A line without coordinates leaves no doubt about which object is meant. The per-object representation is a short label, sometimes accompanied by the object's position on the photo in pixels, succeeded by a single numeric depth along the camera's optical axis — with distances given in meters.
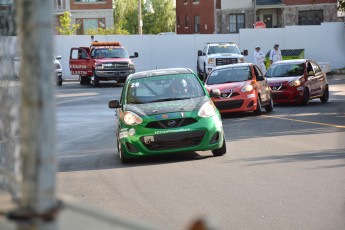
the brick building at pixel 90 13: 71.38
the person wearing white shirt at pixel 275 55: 36.22
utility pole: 57.75
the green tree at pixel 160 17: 86.75
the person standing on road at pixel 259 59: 36.41
